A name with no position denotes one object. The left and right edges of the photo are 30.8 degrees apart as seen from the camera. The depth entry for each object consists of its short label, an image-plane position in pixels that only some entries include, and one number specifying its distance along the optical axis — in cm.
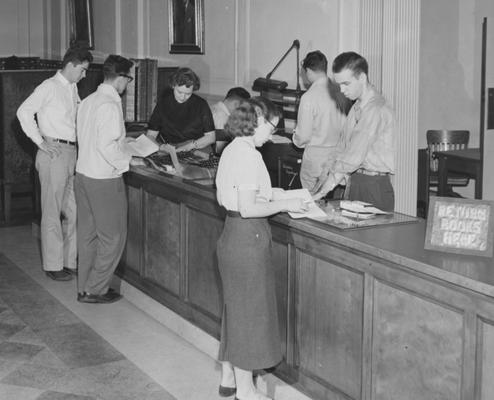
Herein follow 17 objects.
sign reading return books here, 382
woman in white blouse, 441
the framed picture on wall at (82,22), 1180
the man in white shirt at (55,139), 712
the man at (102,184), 623
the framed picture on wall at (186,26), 914
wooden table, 816
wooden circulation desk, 354
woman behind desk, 707
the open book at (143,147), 657
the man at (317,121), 692
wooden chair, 902
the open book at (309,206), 468
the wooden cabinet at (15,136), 980
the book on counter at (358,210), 474
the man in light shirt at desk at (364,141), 510
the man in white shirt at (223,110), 736
